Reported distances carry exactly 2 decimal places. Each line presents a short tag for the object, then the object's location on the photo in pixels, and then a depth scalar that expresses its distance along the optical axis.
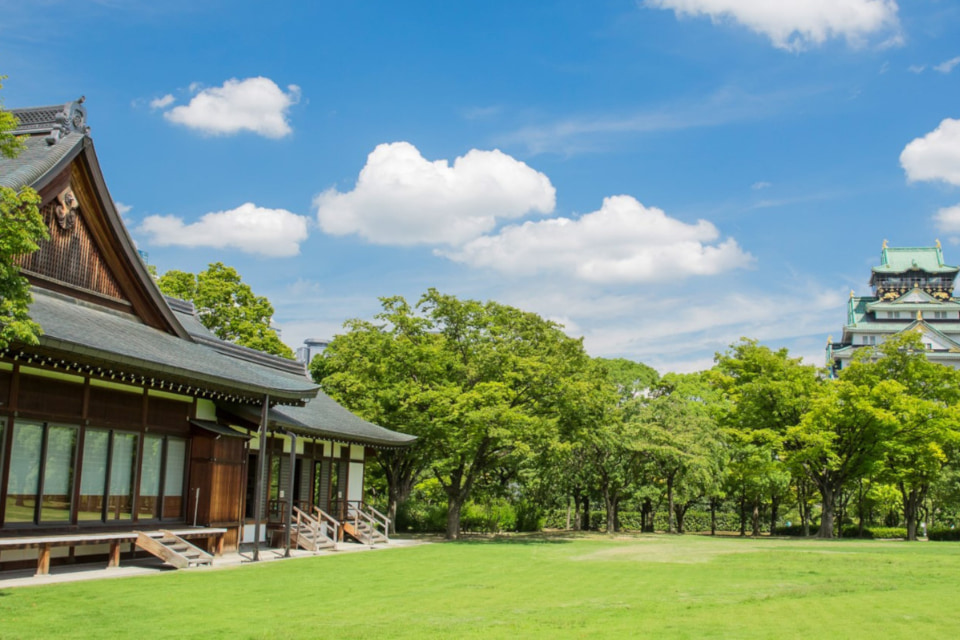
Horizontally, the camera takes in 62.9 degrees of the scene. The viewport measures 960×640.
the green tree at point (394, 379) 29.36
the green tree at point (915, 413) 35.66
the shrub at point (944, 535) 40.94
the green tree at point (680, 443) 34.69
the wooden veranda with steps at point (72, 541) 13.34
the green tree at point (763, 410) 37.81
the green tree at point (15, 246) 10.01
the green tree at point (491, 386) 26.95
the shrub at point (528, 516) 37.94
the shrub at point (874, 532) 42.88
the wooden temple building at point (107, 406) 14.20
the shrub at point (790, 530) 45.47
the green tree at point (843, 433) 35.62
